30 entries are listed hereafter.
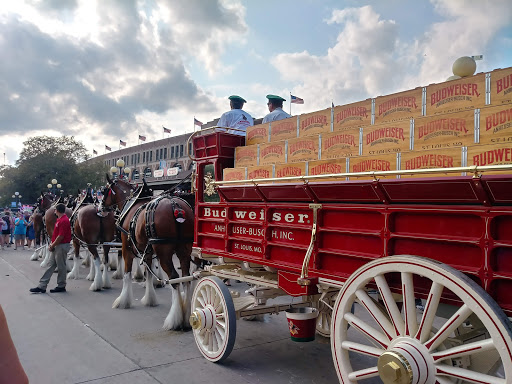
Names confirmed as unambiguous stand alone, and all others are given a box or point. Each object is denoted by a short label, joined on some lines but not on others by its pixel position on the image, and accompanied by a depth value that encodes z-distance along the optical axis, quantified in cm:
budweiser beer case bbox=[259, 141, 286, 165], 400
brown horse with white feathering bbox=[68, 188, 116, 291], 893
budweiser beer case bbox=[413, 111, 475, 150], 266
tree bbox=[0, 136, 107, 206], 4144
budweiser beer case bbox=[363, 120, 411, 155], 301
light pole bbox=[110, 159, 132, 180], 1151
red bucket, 420
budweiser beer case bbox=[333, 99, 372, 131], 335
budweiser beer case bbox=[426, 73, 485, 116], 270
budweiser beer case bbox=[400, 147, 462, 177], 263
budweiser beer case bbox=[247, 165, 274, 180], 404
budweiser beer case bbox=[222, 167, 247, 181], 438
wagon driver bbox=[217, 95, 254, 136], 568
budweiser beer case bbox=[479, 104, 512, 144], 246
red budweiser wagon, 233
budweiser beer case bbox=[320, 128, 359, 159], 336
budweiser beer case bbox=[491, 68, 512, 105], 255
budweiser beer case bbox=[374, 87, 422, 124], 304
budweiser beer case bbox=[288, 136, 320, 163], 368
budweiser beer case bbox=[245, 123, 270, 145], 436
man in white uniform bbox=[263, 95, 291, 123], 546
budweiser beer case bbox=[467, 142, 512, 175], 238
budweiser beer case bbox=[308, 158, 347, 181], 339
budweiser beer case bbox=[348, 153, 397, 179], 301
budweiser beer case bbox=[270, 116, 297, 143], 398
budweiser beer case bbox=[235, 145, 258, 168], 437
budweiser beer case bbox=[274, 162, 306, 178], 371
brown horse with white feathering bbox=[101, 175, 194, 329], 576
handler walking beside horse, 809
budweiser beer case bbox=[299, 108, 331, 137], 366
